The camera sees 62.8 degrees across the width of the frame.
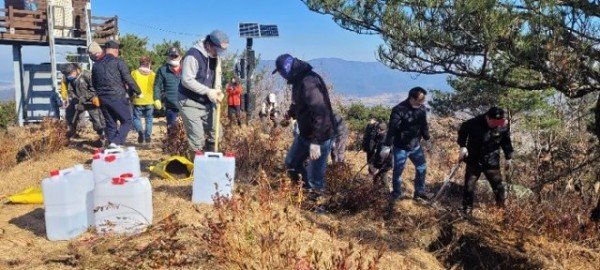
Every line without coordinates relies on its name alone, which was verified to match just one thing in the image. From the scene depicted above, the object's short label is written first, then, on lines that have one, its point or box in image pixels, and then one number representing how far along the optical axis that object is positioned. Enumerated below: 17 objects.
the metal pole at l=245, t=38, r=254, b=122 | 11.55
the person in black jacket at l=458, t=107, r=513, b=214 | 5.75
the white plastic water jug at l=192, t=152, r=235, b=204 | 4.57
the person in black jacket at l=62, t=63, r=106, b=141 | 7.30
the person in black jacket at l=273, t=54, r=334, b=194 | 4.55
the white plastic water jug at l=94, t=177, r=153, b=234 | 3.79
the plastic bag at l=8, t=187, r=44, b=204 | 5.06
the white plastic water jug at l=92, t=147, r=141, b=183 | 4.44
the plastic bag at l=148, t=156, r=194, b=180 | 5.72
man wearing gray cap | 5.17
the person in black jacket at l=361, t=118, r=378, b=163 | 7.46
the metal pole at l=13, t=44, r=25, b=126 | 15.89
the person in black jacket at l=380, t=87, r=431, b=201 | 5.89
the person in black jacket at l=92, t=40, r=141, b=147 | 6.25
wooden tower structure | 14.80
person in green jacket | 7.38
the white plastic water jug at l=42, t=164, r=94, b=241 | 3.84
